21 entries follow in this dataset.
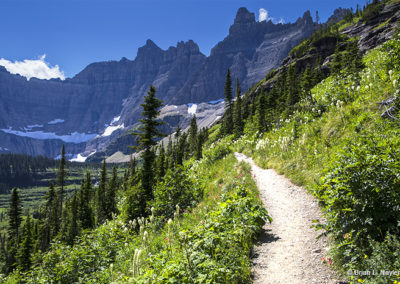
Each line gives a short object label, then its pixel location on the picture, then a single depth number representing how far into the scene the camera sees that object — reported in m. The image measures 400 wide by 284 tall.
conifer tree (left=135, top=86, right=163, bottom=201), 21.78
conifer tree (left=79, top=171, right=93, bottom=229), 48.84
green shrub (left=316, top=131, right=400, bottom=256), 3.91
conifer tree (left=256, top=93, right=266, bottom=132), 35.59
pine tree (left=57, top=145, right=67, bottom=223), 47.41
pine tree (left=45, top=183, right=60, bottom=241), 52.07
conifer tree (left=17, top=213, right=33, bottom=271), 42.06
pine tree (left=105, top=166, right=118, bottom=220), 47.97
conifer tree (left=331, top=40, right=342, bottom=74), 39.85
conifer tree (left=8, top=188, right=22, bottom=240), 43.50
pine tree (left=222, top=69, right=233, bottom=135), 64.62
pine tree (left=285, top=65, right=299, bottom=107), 39.81
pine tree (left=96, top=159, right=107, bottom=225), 57.01
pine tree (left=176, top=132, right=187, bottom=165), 50.72
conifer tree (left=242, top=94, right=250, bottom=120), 66.53
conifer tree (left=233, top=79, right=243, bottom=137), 47.92
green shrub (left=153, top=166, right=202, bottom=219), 13.81
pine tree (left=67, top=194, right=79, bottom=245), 44.88
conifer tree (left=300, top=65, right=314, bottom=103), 36.75
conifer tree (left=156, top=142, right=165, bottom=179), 33.22
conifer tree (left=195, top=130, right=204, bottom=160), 39.55
